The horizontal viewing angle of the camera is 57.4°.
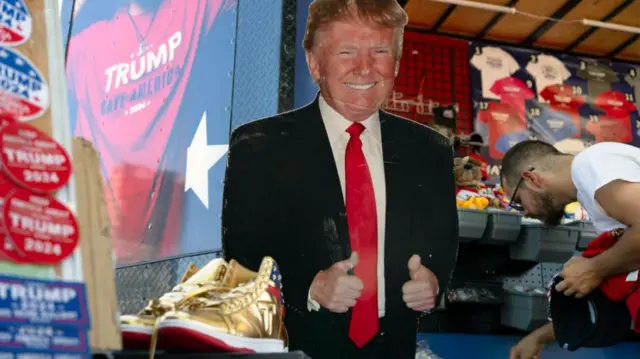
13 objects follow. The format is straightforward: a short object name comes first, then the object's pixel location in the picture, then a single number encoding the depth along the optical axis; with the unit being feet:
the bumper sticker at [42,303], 1.96
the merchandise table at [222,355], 2.50
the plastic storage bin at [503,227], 7.28
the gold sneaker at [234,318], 2.66
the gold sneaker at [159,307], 2.74
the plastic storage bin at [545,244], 7.45
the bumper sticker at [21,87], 2.23
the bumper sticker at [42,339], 1.92
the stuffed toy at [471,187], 7.11
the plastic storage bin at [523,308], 7.36
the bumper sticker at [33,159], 2.12
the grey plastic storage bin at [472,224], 6.82
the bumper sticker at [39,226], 2.06
